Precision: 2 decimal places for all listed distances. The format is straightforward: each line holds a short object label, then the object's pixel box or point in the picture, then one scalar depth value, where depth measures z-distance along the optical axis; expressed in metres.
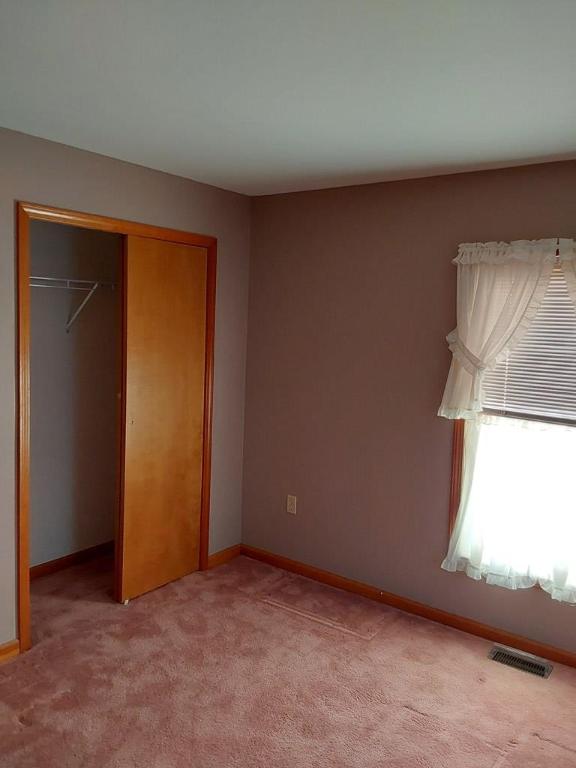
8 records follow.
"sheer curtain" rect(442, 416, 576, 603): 3.00
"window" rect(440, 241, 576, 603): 2.98
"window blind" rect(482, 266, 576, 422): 2.96
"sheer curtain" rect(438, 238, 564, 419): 2.99
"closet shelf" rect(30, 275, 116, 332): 3.76
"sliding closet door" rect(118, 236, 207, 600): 3.52
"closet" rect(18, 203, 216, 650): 3.54
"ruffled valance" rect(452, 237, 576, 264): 2.90
